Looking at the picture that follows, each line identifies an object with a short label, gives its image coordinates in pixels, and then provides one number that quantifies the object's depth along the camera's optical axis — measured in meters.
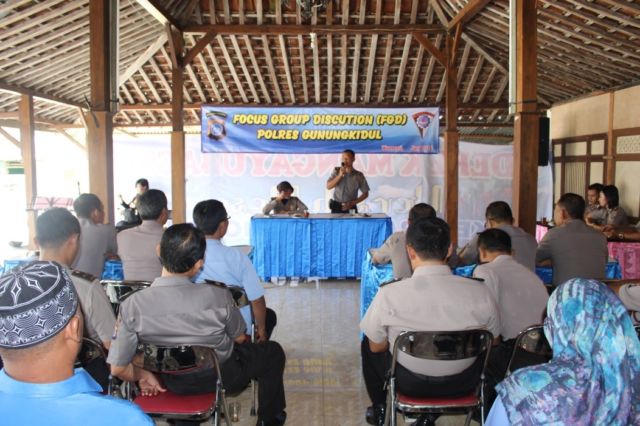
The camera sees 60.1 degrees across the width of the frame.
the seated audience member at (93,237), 4.14
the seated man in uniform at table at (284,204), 7.73
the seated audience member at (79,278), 2.54
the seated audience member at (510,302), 2.89
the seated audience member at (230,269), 3.30
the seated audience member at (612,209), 7.56
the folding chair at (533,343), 2.46
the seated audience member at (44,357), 1.10
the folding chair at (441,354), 2.36
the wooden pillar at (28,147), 10.04
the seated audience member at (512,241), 4.09
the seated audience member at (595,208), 7.61
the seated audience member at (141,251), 3.91
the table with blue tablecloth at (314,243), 7.32
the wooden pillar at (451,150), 9.30
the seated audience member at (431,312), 2.44
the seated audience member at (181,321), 2.37
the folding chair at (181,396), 2.31
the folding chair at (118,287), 3.25
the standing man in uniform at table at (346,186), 7.94
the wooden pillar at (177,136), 8.89
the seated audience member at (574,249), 4.09
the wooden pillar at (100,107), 5.10
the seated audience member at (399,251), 3.98
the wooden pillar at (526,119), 5.03
